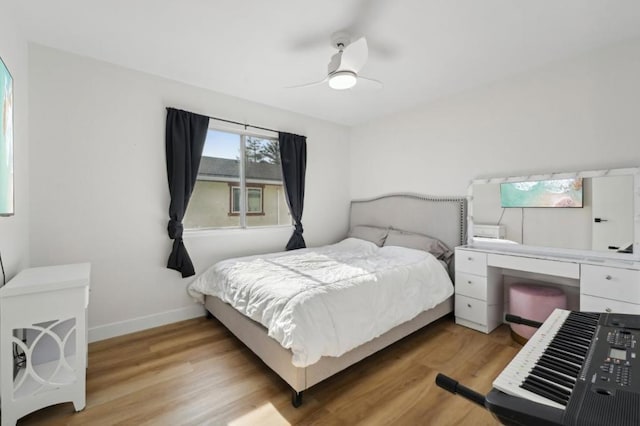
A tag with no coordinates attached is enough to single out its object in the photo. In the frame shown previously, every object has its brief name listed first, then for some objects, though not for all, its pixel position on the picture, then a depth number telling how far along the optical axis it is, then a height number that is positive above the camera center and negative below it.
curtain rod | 3.23 +1.05
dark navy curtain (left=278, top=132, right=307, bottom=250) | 3.80 +0.49
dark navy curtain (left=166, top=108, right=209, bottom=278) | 2.88 +0.37
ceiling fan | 2.06 +1.16
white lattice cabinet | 1.50 -0.70
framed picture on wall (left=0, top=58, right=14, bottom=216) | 1.57 +0.40
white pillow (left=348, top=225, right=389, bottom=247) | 3.78 -0.32
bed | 1.75 -0.61
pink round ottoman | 2.40 -0.80
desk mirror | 2.25 -0.01
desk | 2.01 -0.59
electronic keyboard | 0.59 -0.42
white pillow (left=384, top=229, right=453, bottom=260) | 3.21 -0.39
